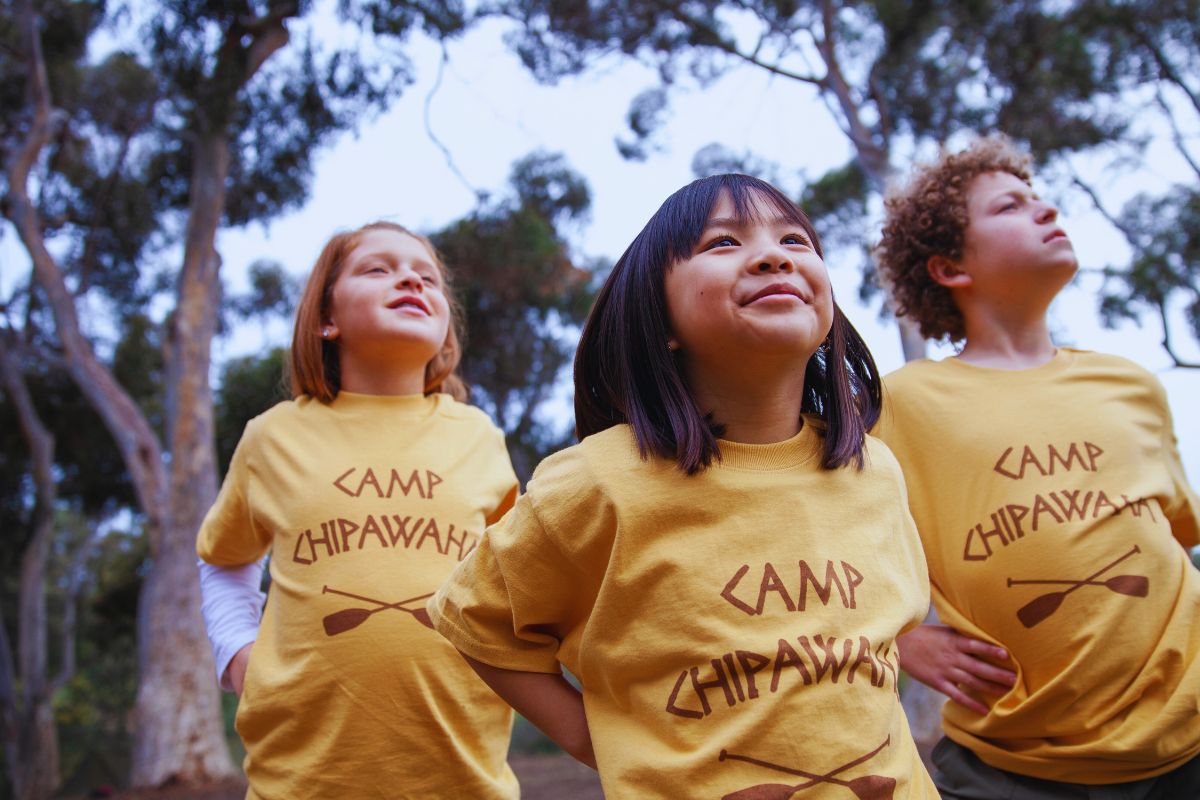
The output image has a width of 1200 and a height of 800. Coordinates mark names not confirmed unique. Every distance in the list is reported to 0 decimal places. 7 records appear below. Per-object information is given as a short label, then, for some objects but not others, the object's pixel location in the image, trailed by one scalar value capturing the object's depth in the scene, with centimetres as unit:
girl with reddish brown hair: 172
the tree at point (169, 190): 847
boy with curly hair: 160
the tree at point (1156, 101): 927
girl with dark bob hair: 114
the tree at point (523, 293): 1266
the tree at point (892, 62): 893
